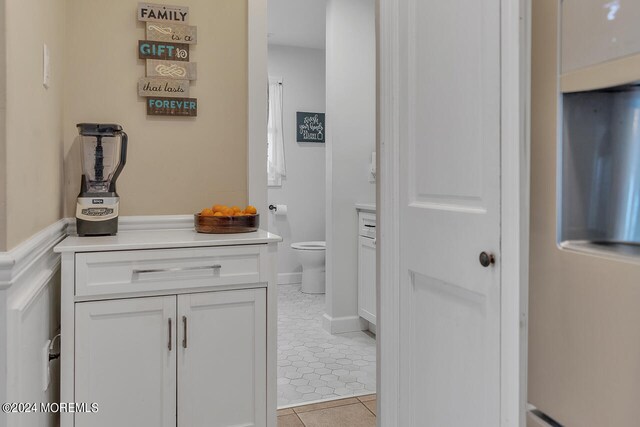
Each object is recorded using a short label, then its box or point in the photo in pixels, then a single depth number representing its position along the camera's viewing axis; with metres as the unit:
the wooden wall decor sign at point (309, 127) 5.45
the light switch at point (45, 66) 1.60
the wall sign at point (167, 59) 2.19
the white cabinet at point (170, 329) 1.67
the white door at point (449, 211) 1.12
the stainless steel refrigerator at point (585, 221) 0.65
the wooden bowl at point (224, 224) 2.03
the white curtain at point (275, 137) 5.30
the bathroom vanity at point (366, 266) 3.37
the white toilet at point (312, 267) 4.83
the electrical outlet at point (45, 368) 1.55
